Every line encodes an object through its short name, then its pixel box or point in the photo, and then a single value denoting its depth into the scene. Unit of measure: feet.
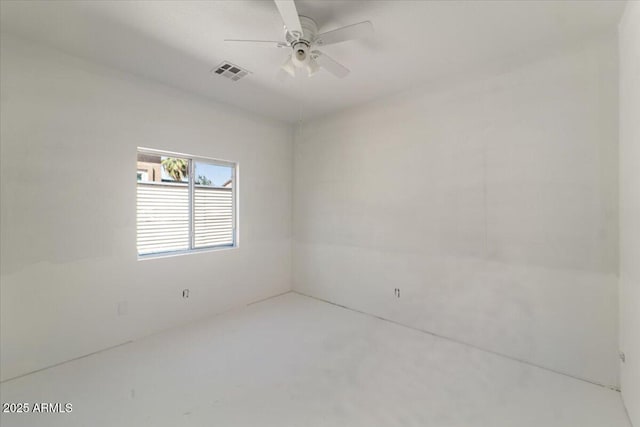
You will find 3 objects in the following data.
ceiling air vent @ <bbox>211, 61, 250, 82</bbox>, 8.41
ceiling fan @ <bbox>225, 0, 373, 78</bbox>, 5.47
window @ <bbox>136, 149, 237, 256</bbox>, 9.63
